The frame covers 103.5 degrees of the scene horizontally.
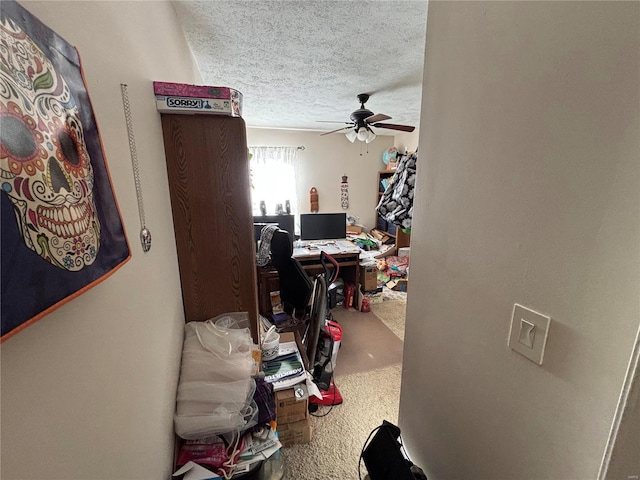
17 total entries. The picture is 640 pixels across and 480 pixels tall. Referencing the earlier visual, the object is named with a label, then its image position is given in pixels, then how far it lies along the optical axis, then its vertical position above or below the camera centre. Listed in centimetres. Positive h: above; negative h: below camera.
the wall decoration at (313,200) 439 -15
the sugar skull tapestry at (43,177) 30 +2
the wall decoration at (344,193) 451 -3
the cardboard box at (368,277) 319 -107
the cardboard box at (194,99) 99 +37
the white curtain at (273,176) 414 +26
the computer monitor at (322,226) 336 -46
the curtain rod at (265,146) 412 +73
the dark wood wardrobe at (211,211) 109 -9
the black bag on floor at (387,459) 86 -96
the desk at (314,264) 265 -81
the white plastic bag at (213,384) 93 -74
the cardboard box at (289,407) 134 -116
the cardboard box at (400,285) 358 -131
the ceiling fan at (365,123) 270 +76
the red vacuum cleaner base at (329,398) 176 -143
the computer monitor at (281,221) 287 -33
